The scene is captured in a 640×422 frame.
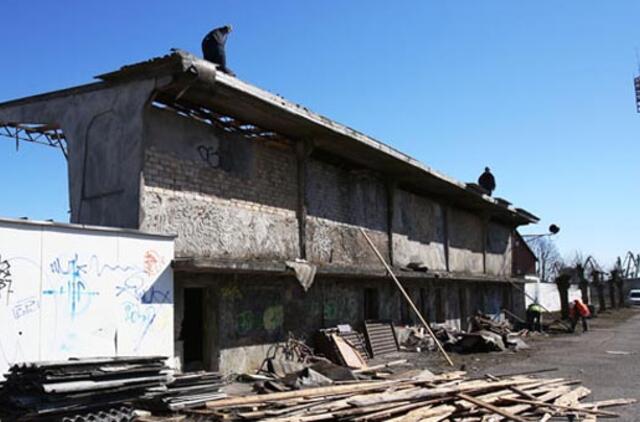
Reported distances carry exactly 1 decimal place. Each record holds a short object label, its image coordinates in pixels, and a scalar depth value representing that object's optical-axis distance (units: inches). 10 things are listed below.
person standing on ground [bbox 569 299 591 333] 1158.3
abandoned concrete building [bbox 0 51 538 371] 471.5
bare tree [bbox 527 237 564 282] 3540.8
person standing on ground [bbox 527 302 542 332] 1132.5
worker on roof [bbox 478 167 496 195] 1191.3
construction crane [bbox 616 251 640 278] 2888.8
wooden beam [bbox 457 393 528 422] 352.8
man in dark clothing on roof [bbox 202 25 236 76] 522.3
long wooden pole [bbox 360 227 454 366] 635.0
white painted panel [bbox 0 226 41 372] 358.3
